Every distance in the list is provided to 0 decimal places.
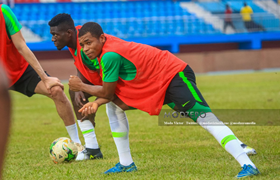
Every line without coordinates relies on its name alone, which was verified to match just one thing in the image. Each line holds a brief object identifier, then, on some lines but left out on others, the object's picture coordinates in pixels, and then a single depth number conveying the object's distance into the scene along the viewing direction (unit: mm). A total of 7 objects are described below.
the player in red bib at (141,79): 8070
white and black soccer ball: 10289
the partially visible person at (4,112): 2854
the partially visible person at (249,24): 60281
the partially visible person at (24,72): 10227
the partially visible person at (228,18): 58812
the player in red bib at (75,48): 9687
